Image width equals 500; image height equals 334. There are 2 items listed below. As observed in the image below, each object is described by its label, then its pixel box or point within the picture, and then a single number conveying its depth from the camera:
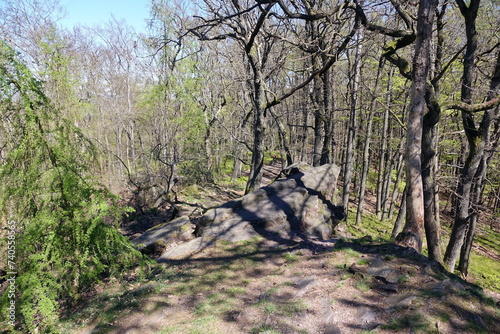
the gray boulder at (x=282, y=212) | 7.93
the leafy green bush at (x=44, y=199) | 3.76
